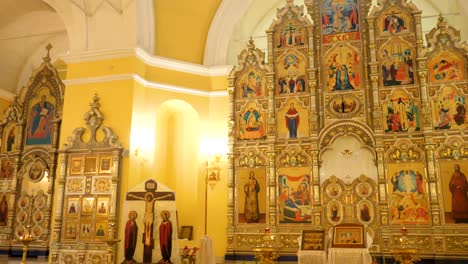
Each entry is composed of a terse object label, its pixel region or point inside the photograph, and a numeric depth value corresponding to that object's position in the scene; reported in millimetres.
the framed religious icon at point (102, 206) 13156
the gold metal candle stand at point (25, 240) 7801
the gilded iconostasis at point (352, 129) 12906
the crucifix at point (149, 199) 11086
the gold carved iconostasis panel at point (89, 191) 13016
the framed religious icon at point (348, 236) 9625
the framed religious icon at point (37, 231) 14811
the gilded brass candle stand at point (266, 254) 9461
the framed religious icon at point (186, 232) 14281
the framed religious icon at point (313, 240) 9828
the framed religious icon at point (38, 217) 14956
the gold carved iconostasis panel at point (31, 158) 15086
